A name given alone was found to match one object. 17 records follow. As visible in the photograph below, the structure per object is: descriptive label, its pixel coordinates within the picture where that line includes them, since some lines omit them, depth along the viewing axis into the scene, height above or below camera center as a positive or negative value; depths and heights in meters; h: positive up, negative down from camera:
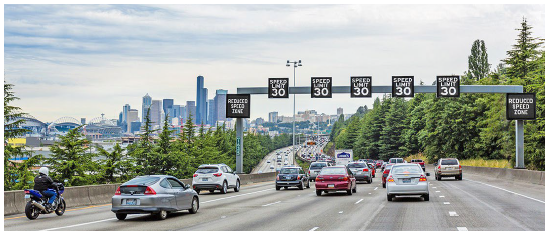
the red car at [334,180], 29.36 -2.17
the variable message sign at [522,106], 42.88 +2.23
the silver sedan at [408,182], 24.12 -1.85
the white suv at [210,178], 32.69 -2.36
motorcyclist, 18.75 -1.61
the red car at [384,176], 37.80 -2.58
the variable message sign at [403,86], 42.91 +3.61
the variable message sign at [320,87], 43.69 +3.55
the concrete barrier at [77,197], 20.27 -2.47
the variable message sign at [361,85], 43.25 +3.67
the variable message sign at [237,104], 44.34 +2.29
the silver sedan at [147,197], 17.84 -1.90
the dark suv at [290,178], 36.87 -2.62
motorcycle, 18.50 -2.22
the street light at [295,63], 74.53 +9.02
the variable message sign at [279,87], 44.03 +3.55
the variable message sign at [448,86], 42.69 +3.60
